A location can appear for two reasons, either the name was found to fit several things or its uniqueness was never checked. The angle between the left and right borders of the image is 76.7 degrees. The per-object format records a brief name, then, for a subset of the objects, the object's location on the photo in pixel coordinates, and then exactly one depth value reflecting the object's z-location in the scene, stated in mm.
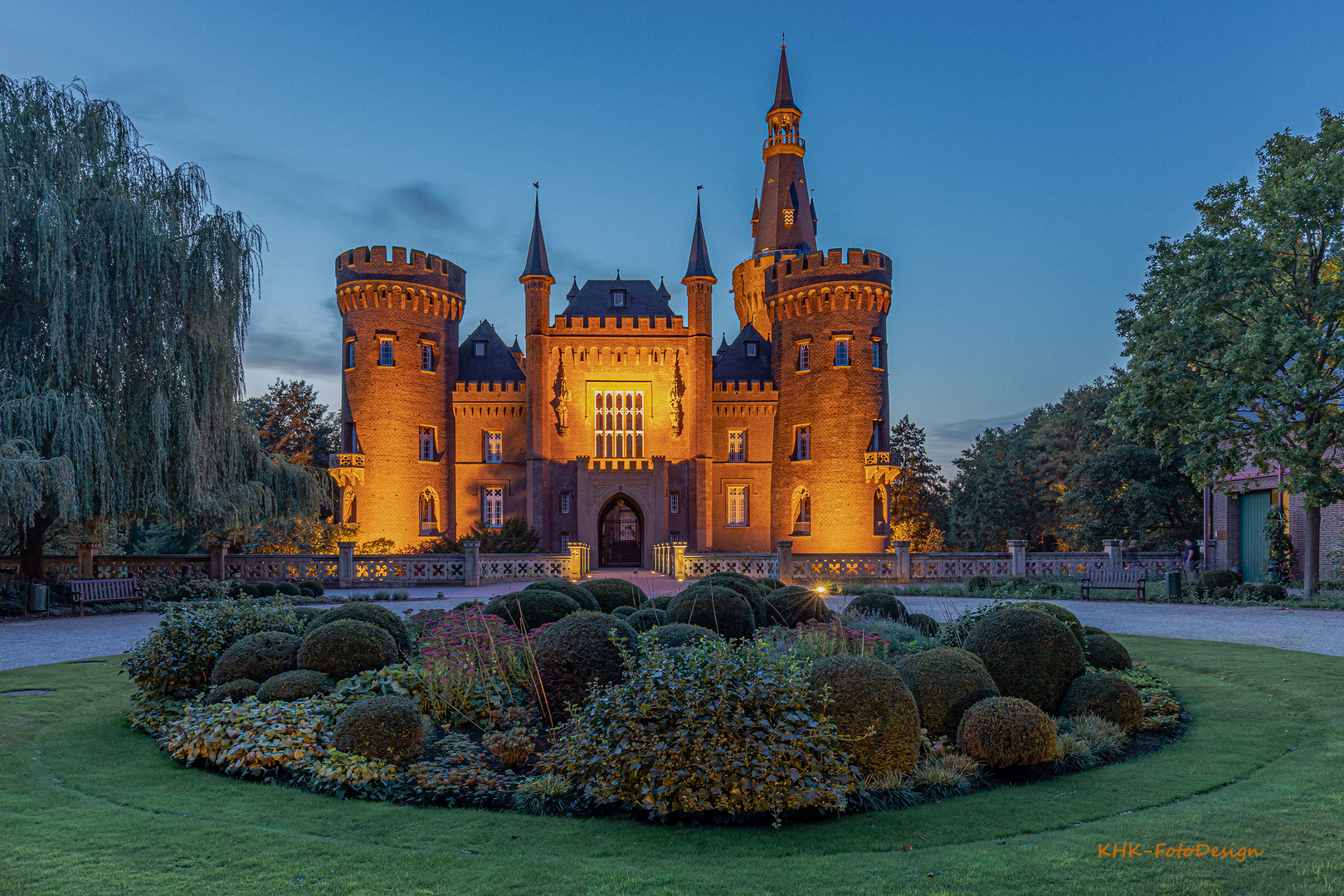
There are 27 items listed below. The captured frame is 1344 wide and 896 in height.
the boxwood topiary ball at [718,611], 9352
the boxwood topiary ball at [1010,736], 6246
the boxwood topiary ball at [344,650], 8164
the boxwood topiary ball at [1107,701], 7418
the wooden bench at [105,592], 18422
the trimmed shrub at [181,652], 8469
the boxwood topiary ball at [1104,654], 9188
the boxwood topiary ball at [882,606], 12305
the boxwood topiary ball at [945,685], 6746
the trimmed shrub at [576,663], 7180
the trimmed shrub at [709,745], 5320
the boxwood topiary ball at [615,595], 11297
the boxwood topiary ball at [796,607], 10836
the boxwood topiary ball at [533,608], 9703
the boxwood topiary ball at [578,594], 10805
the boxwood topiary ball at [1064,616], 9016
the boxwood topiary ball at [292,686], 7559
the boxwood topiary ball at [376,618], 9406
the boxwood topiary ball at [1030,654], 7582
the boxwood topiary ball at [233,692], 7742
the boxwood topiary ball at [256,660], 8125
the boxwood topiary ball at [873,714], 5918
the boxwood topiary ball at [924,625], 11227
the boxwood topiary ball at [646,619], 9172
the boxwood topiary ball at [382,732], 6297
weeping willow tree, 16016
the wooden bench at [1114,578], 22500
